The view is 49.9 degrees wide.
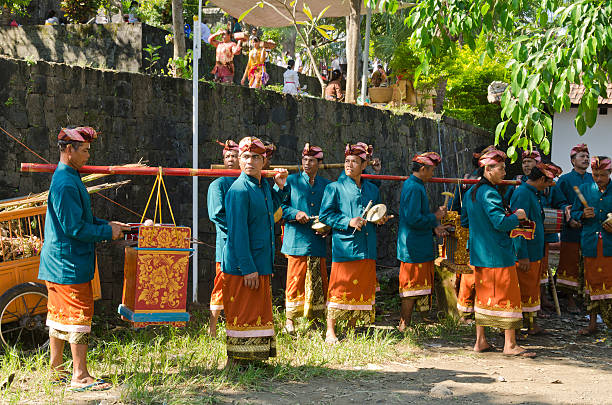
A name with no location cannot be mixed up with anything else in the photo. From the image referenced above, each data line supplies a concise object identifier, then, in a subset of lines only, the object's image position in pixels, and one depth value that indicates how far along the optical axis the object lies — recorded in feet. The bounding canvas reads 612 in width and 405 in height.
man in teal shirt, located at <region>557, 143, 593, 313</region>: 28.78
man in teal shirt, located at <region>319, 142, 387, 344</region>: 22.00
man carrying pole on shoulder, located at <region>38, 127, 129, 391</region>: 15.87
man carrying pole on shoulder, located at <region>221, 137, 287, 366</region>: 17.13
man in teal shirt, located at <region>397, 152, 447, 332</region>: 23.54
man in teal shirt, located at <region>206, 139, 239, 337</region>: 20.36
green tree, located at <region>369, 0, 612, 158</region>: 14.75
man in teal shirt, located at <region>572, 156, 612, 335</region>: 24.95
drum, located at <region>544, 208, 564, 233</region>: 26.15
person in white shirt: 48.49
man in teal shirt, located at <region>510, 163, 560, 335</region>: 22.81
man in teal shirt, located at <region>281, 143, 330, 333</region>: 23.47
